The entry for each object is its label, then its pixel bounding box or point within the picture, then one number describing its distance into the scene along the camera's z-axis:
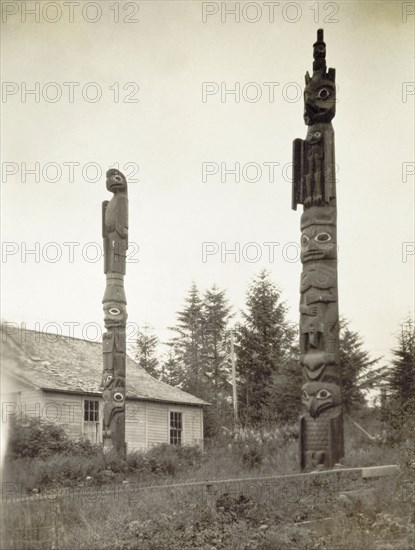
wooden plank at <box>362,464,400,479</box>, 9.82
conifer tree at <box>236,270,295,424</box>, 38.38
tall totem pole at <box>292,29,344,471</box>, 11.59
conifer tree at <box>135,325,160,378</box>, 55.19
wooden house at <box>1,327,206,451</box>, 24.53
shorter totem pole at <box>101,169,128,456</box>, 17.89
